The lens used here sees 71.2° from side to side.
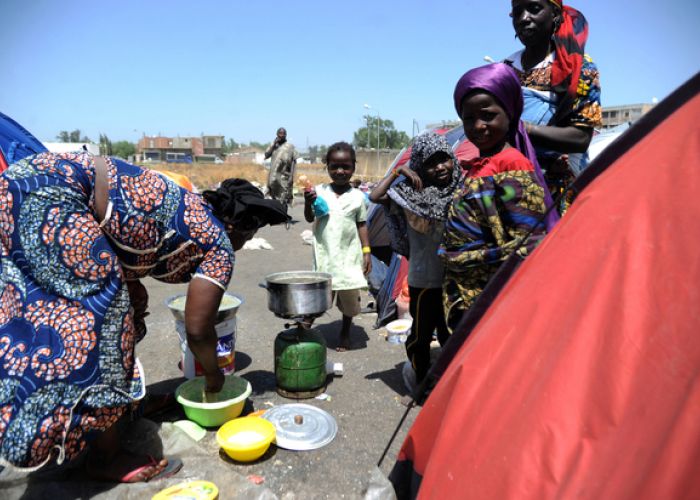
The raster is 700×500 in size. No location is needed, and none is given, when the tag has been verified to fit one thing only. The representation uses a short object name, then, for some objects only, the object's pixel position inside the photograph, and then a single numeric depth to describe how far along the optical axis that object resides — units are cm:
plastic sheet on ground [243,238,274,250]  898
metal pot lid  274
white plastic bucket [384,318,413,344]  440
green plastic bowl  281
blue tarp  317
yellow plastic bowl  253
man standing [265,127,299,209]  1015
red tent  108
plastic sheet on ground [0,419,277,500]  226
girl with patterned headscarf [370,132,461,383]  290
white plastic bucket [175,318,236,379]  330
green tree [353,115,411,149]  6819
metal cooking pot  321
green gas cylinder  328
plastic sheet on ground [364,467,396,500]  197
